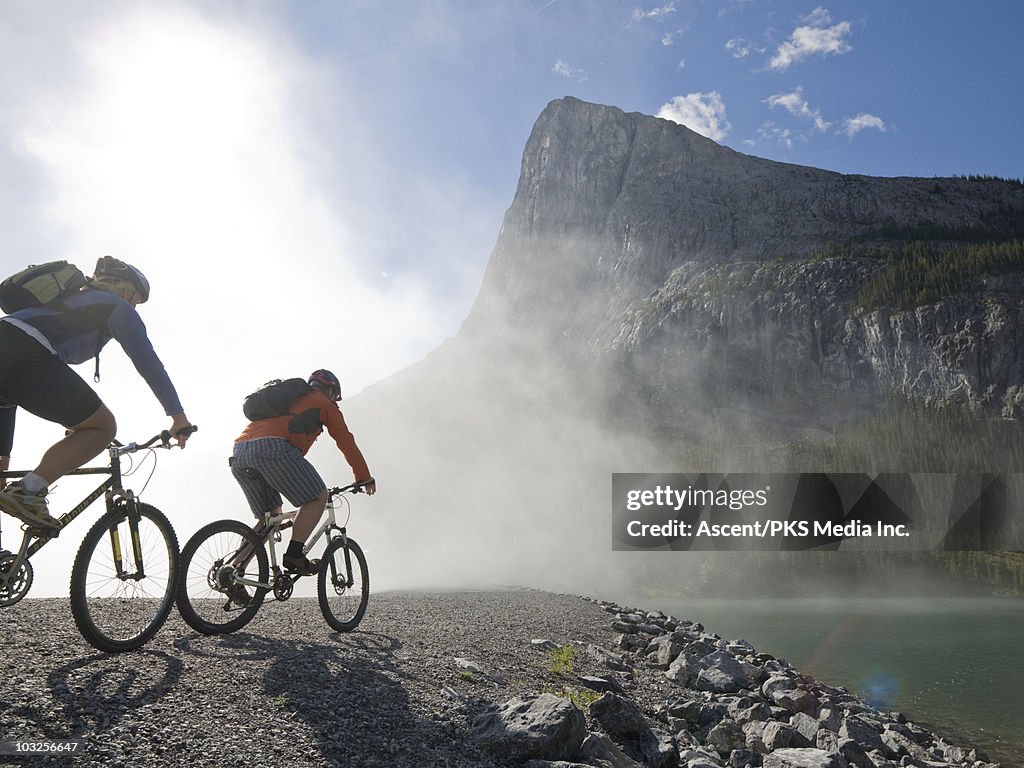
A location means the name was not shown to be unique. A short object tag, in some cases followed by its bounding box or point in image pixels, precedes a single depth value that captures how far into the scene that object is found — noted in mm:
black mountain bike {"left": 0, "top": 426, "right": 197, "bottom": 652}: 5559
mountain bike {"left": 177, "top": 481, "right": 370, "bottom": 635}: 7105
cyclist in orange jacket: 7844
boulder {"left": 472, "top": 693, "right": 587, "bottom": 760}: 5273
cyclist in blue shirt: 5480
